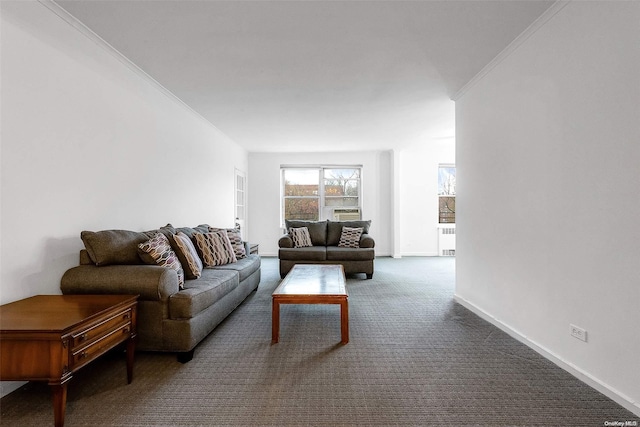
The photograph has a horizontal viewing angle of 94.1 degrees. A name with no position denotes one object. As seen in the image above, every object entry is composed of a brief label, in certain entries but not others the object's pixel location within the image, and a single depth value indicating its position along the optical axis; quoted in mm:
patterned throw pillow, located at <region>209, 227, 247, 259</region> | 4020
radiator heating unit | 7345
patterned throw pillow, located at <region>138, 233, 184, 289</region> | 2438
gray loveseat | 5008
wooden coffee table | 2545
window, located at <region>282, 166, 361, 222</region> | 7570
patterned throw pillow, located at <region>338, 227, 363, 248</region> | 5395
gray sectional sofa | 2158
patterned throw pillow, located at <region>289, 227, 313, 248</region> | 5383
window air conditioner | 7590
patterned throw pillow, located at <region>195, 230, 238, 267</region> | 3355
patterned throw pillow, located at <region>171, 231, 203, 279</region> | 2793
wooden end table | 1413
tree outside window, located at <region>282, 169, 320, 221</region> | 7613
